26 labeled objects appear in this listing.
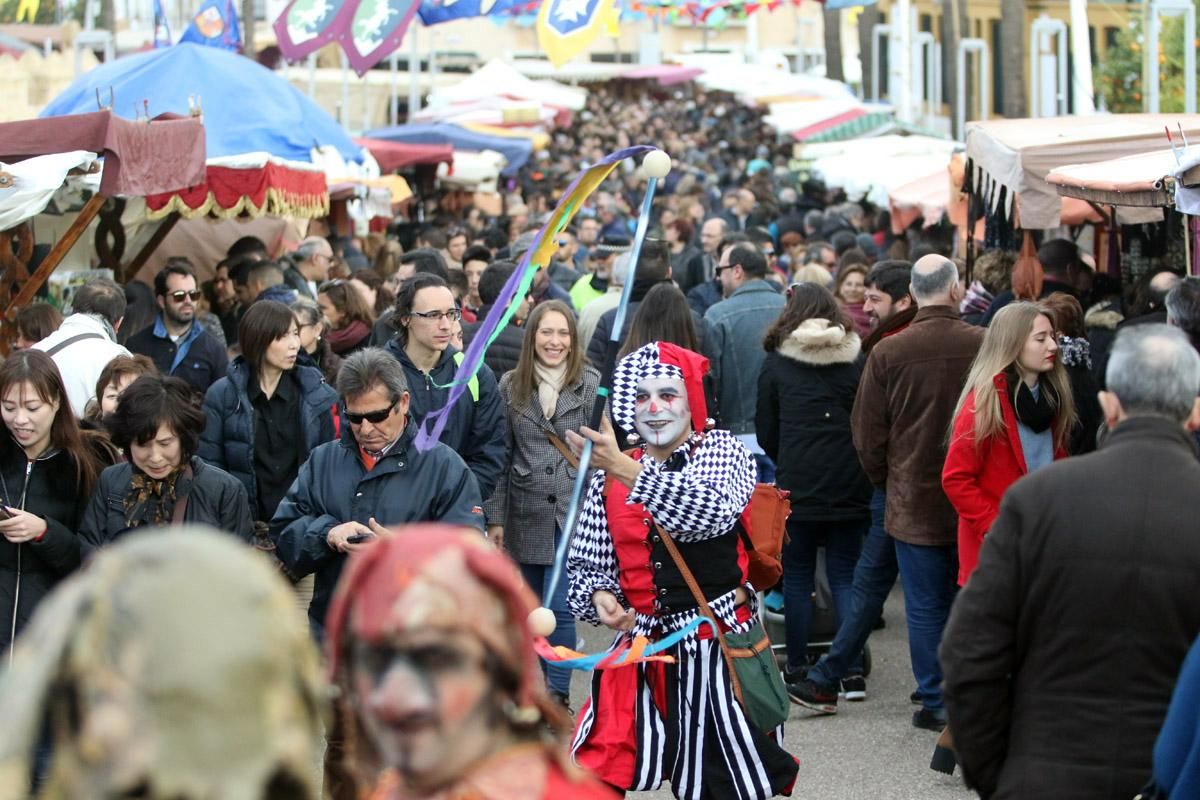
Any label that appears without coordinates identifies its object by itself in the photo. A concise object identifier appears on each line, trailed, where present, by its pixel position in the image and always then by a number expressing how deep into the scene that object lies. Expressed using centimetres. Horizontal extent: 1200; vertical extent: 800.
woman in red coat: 630
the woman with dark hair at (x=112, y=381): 696
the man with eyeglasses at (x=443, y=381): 705
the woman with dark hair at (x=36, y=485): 541
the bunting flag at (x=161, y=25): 1885
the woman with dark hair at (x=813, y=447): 785
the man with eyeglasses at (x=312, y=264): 1238
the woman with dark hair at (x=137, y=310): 1020
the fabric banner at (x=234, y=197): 1088
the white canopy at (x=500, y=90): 3256
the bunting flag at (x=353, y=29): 1570
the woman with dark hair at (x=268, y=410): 712
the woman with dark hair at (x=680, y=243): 1373
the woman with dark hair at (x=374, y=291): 1121
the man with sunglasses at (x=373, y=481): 527
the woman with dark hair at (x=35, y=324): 816
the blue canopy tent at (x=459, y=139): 2369
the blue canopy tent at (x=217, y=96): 1232
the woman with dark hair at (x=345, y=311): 957
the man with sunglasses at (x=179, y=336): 896
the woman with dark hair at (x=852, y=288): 1058
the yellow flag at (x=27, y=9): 1808
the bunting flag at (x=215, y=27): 1723
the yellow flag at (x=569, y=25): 1711
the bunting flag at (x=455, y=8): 1752
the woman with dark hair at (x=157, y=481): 541
